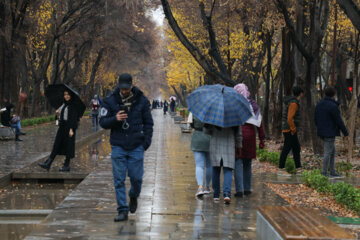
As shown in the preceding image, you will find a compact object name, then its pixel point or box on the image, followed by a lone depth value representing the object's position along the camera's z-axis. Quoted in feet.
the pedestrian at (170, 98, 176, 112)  223.34
